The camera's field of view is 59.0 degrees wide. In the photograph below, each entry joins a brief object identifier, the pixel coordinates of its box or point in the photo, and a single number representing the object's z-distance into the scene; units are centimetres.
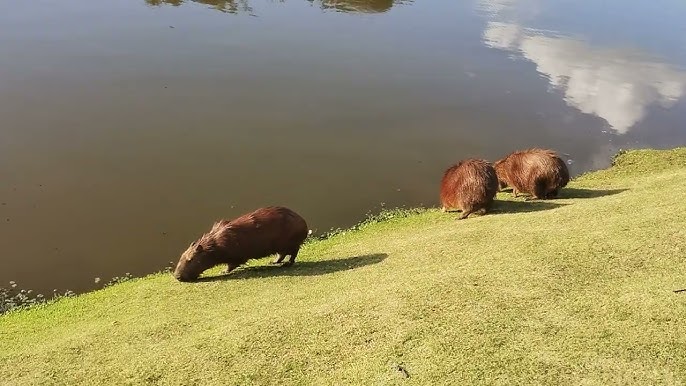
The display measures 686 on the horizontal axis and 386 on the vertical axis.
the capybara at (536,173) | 972
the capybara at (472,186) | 926
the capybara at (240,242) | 754
